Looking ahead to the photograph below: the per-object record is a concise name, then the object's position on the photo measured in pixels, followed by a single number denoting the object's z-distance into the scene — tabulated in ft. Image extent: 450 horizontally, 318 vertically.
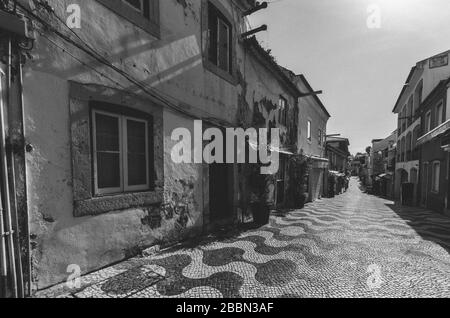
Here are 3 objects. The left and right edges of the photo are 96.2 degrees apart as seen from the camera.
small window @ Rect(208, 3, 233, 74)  19.51
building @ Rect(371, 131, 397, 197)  76.13
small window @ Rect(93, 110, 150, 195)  11.61
